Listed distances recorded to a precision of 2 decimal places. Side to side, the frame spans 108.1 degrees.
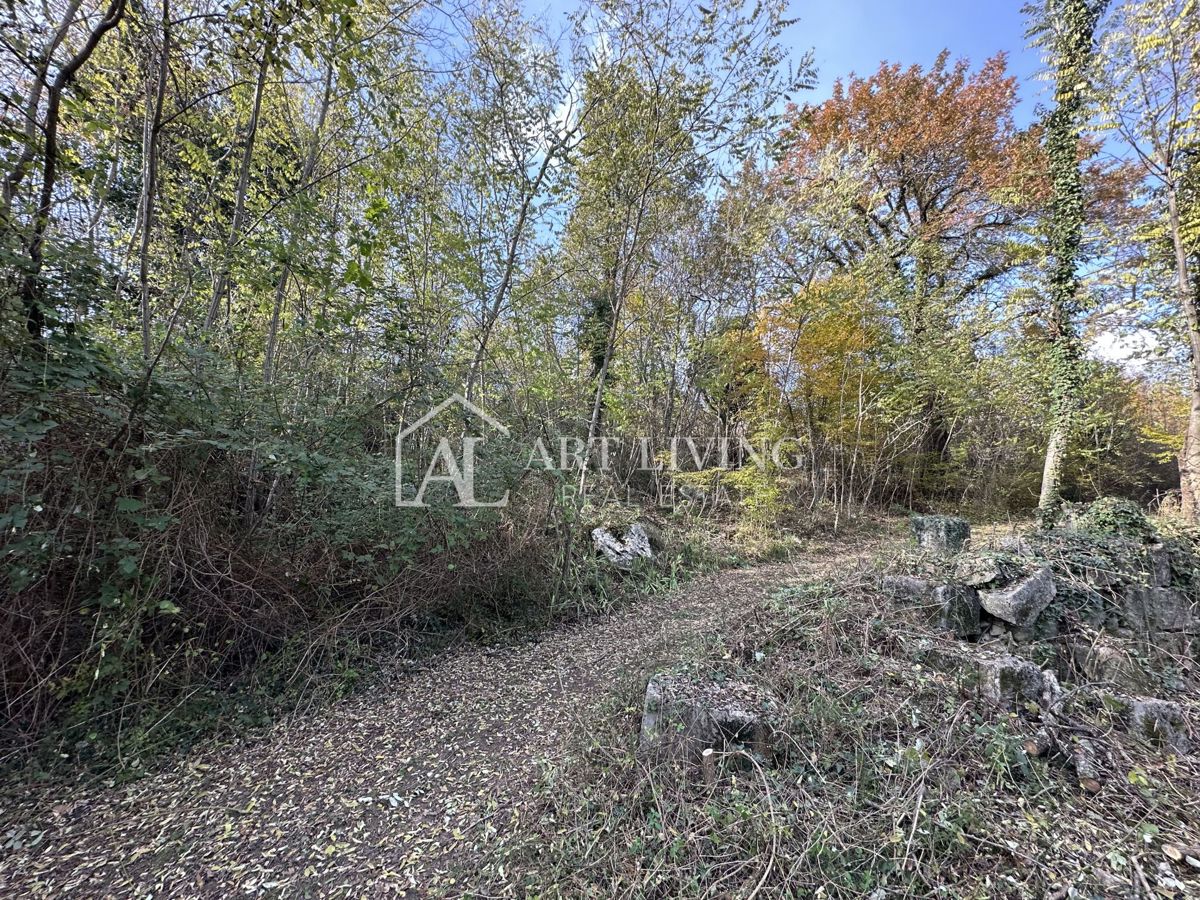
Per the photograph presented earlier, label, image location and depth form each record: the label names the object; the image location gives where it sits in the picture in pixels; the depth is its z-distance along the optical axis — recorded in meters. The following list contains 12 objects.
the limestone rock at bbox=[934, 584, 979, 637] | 2.30
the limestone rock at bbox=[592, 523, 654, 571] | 3.91
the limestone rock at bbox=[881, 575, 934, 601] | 2.36
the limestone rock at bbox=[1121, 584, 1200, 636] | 2.58
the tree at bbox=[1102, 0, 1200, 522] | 4.15
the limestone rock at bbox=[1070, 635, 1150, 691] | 1.98
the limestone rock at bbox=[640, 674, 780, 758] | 1.60
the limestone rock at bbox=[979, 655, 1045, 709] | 1.69
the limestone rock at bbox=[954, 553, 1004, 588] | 2.47
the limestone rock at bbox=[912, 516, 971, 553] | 3.47
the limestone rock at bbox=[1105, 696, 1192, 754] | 1.57
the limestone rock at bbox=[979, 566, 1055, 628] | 2.34
